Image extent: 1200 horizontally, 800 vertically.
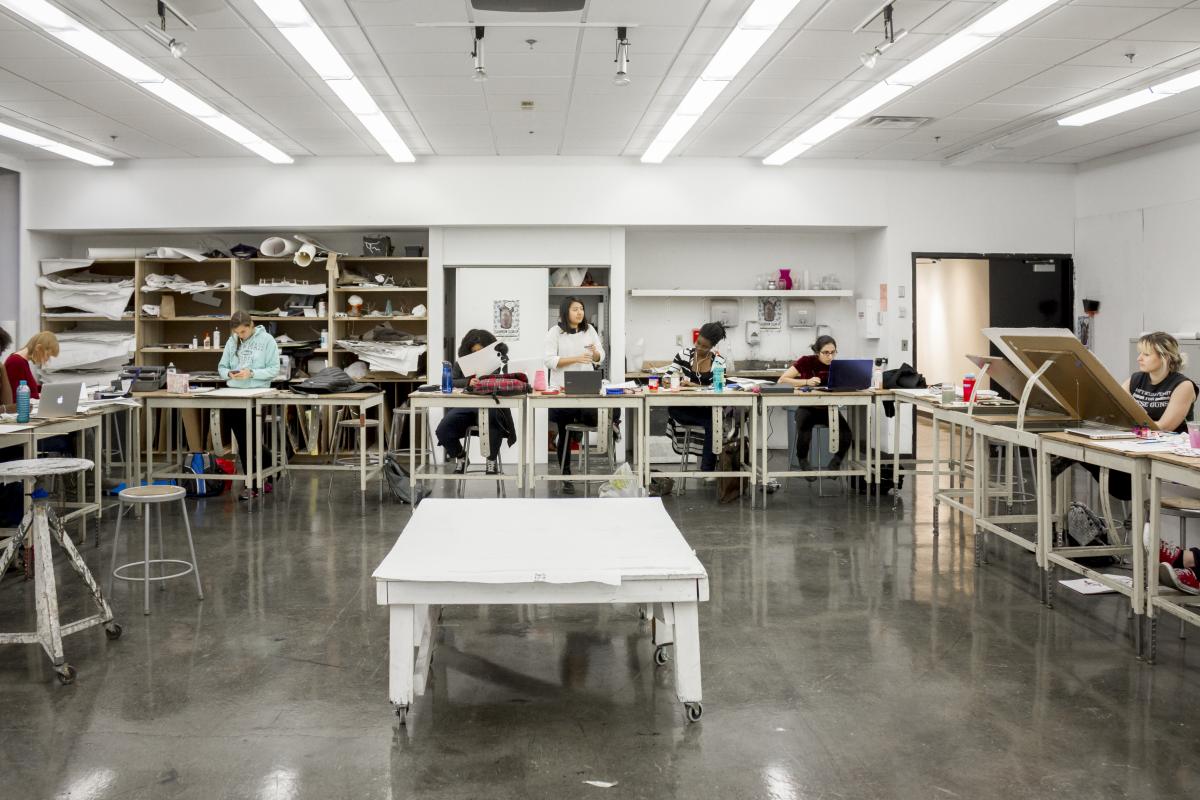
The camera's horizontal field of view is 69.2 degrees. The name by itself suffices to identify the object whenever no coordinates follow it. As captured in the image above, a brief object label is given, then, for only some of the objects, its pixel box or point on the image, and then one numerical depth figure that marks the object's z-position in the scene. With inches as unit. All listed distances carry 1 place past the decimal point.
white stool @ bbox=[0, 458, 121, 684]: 126.7
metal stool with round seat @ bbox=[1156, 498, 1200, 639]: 153.4
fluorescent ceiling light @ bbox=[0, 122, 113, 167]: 285.3
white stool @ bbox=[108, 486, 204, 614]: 156.9
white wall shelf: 360.2
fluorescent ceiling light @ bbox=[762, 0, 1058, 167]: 184.9
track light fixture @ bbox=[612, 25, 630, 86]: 198.2
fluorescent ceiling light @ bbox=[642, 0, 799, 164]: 184.1
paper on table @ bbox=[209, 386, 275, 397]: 254.7
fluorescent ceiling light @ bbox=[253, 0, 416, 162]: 184.9
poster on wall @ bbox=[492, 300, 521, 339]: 349.4
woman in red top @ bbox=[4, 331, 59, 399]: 222.2
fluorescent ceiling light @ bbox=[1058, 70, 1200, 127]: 234.9
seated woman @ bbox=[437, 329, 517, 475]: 272.4
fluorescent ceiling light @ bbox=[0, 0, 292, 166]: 185.0
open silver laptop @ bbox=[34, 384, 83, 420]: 202.1
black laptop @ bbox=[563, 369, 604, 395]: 253.4
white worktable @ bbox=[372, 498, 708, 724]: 104.6
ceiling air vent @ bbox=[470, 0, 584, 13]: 165.2
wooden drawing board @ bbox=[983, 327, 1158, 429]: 159.9
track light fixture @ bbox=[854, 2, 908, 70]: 183.7
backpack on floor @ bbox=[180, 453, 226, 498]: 266.5
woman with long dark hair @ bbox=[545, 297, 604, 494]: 273.9
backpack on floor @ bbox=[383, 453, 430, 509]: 258.1
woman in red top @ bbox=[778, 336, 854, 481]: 281.3
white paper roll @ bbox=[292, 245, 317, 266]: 338.0
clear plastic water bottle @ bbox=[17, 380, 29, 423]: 189.2
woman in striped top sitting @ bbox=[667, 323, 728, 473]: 275.3
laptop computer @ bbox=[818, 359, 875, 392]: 266.7
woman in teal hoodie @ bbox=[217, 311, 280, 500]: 267.3
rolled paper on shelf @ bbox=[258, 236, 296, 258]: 344.4
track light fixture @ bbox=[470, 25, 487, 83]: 197.8
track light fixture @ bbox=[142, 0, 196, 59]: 181.5
